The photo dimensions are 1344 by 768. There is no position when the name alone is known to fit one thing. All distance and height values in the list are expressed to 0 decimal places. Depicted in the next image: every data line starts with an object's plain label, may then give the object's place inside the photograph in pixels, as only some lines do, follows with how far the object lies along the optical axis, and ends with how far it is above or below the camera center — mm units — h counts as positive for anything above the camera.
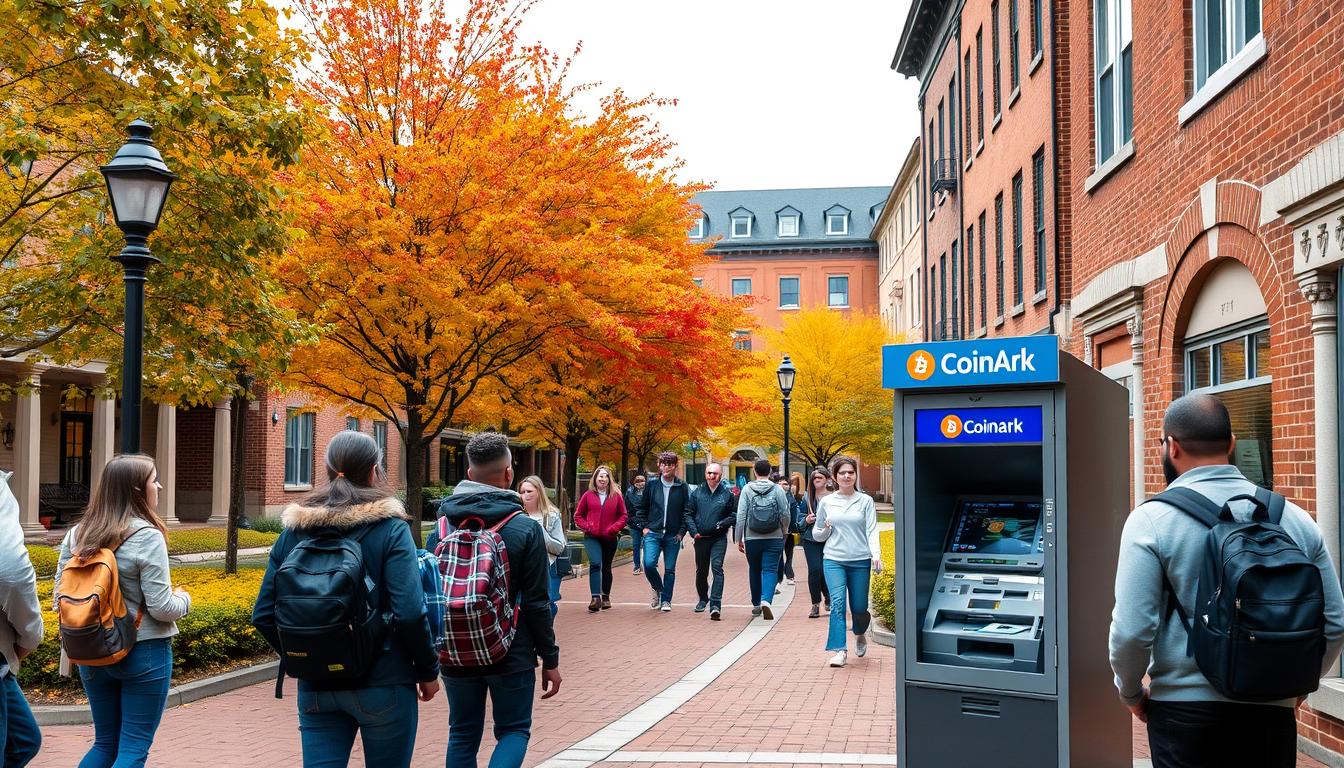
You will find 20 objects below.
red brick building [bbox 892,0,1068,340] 17109 +4559
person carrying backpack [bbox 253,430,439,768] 4332 -708
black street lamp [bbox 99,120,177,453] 7852 +1338
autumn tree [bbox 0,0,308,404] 10211 +2317
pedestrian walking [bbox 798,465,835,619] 14580 -1688
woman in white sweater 10867 -1137
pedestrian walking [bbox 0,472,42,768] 4352 -750
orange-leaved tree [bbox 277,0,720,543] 13742 +2315
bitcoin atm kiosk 5492 -670
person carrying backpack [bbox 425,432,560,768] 4961 -784
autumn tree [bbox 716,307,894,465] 45344 +936
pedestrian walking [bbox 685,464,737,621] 14570 -1242
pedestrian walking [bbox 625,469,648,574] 20062 -1983
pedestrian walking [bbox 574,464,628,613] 15162 -1283
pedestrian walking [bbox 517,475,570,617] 10492 -772
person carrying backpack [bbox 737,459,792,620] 13766 -1140
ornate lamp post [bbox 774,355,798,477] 24406 +915
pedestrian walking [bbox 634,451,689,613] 15438 -1318
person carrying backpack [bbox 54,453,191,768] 5258 -787
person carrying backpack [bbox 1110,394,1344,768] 3529 -567
